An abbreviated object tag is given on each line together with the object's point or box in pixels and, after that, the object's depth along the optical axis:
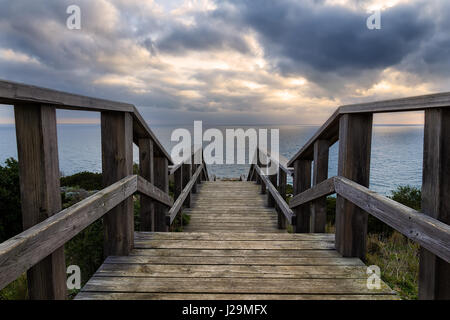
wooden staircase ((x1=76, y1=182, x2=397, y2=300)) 1.89
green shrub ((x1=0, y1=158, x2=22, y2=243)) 5.71
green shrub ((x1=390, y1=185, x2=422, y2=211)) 9.06
